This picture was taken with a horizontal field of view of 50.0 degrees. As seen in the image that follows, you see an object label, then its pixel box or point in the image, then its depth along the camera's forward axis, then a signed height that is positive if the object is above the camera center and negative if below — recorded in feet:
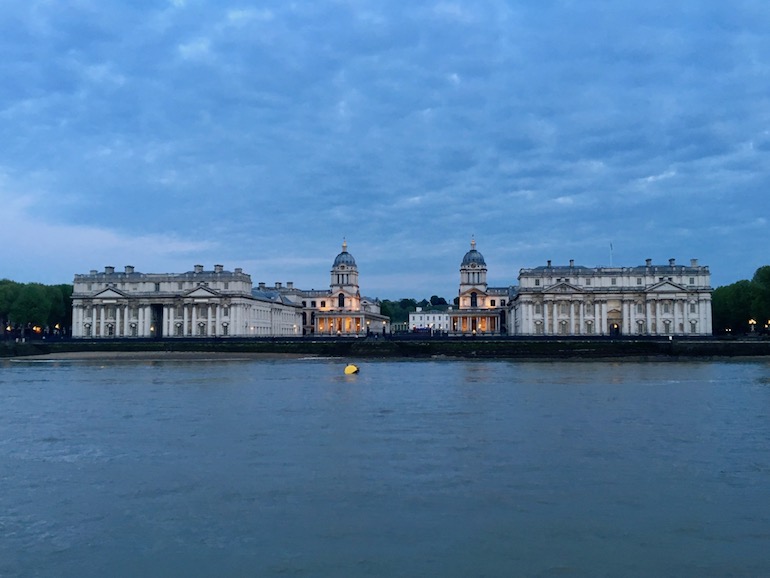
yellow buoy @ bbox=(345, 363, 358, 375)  209.05 -7.78
